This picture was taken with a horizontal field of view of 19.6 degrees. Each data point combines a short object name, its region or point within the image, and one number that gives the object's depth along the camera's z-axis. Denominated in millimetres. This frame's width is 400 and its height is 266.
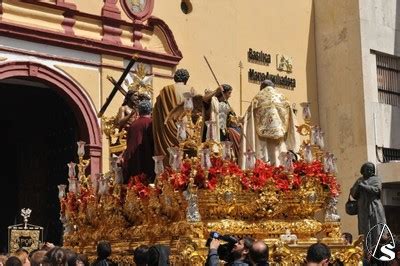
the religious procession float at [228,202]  11333
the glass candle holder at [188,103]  12155
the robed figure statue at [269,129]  12583
